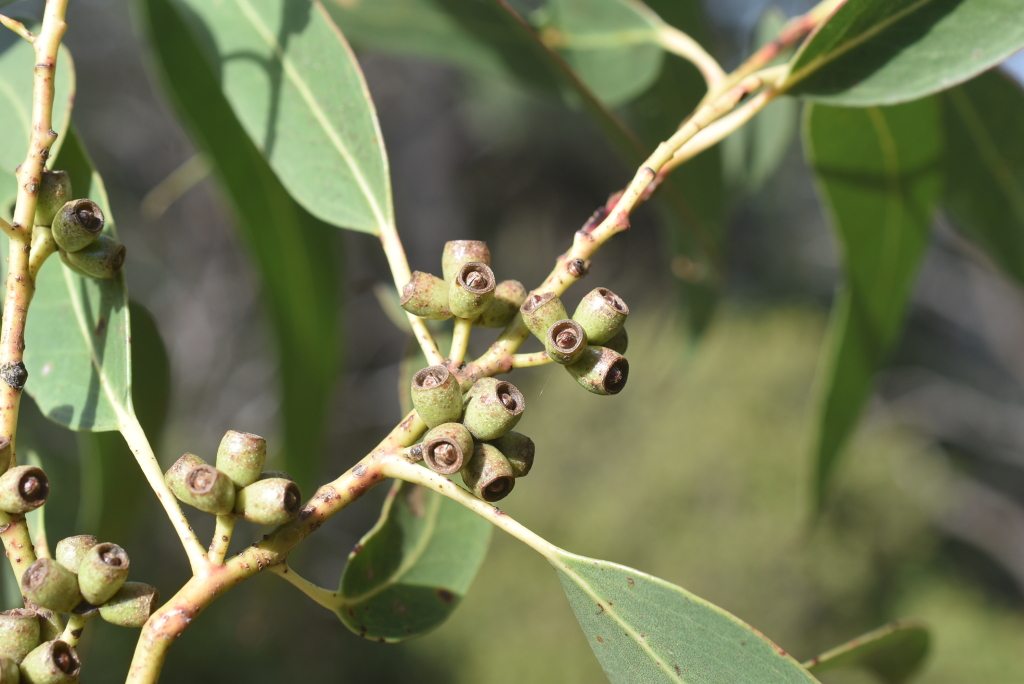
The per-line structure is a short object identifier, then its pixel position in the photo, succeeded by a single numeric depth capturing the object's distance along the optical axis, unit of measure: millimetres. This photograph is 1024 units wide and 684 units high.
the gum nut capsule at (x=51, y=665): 326
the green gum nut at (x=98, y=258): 360
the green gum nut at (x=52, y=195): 351
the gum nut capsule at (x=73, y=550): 336
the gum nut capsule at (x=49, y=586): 330
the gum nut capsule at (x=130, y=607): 334
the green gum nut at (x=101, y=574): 331
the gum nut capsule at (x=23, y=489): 330
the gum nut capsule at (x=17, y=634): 330
